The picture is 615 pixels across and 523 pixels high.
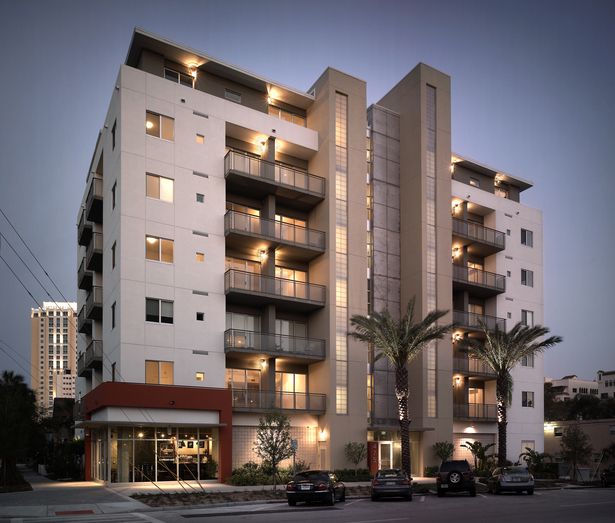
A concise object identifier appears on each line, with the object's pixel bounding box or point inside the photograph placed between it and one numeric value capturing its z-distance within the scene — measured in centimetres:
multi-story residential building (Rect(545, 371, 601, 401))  17825
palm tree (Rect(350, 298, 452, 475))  3806
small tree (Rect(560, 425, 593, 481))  4869
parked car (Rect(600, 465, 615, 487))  4137
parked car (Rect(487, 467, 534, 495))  3175
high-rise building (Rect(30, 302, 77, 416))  18855
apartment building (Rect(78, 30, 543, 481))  3725
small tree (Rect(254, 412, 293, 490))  3384
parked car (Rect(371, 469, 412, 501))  2869
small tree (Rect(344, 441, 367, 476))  4091
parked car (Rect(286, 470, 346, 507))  2620
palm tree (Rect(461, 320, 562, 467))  4491
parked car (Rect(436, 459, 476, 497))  3081
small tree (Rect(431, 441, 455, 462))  4462
